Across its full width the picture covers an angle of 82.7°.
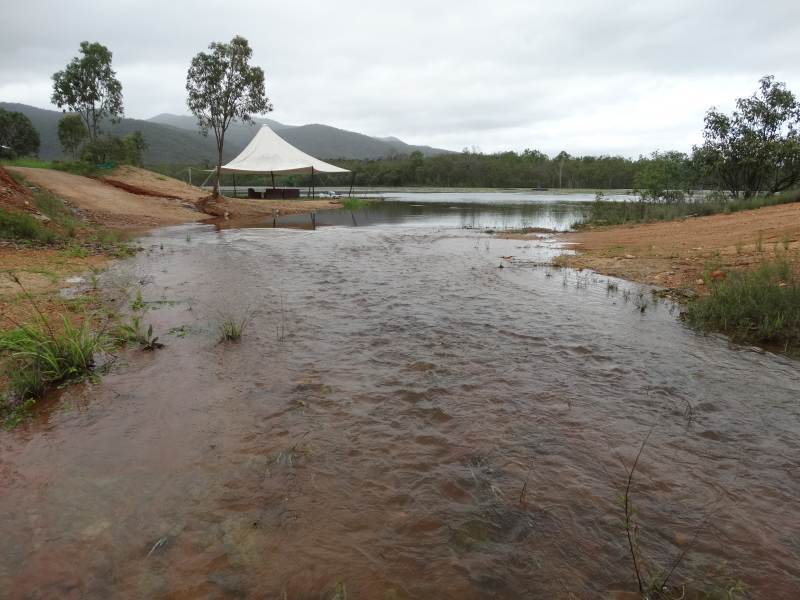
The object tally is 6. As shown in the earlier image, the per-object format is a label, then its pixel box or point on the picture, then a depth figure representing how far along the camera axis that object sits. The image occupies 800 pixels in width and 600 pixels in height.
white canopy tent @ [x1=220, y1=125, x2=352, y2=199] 34.31
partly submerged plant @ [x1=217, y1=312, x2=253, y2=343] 5.37
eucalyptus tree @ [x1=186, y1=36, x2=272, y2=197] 26.89
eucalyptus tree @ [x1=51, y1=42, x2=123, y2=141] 38.22
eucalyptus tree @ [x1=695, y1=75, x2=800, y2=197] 18.27
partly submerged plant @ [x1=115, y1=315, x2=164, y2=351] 5.03
